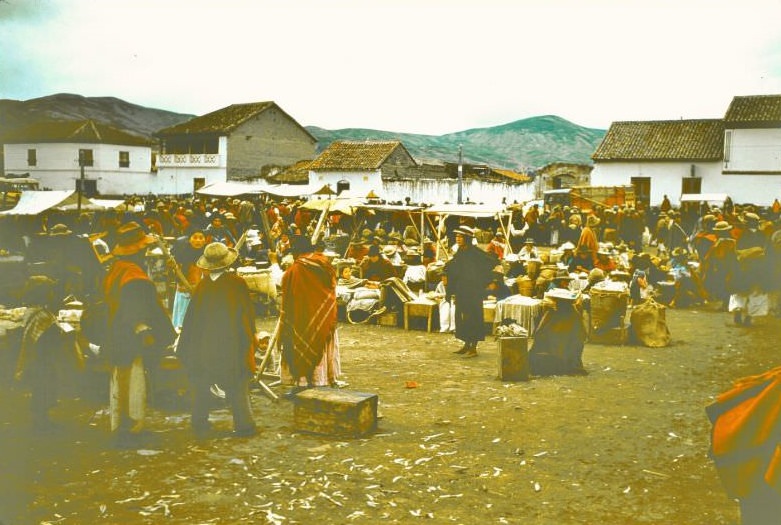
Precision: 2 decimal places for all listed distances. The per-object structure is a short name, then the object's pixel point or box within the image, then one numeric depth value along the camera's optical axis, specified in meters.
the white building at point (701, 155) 27.55
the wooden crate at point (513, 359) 7.94
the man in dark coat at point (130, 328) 5.56
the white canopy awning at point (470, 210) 15.17
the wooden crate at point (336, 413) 5.91
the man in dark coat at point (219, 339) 5.90
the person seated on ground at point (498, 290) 11.35
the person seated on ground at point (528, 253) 14.48
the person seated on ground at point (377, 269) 13.29
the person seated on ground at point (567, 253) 13.84
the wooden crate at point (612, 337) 10.16
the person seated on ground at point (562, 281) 9.38
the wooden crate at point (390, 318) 11.64
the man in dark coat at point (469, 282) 9.37
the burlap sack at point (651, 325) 9.91
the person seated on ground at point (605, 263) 13.10
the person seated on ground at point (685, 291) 13.18
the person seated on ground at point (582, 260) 12.73
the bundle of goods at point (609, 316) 10.20
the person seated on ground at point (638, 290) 12.38
